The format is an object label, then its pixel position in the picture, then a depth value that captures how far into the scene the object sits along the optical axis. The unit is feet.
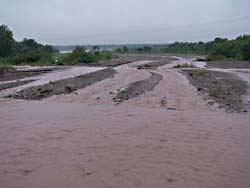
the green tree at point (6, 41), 219.00
